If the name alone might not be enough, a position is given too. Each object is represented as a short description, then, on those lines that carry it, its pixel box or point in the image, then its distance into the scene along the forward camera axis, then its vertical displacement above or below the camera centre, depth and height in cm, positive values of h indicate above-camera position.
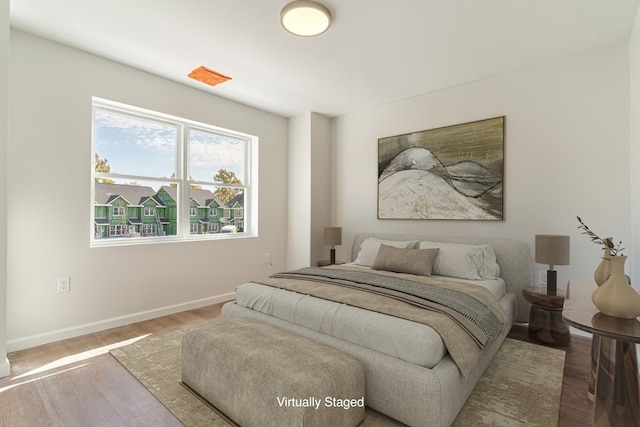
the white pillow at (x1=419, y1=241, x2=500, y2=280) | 297 -48
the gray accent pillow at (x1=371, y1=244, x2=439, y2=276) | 301 -48
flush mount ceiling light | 215 +142
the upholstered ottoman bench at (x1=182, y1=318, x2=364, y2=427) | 138 -82
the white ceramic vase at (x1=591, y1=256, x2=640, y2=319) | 139 -38
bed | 162 -67
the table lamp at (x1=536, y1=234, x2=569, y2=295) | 266 -34
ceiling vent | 319 +146
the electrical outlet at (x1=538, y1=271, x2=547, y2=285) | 307 -64
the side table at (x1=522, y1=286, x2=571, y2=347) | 260 -93
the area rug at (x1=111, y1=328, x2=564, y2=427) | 169 -113
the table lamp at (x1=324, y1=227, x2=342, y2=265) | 418 -33
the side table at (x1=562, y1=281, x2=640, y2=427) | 138 -77
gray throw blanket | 177 -60
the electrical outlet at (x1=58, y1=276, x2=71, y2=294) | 275 -67
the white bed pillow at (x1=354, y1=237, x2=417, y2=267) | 349 -41
